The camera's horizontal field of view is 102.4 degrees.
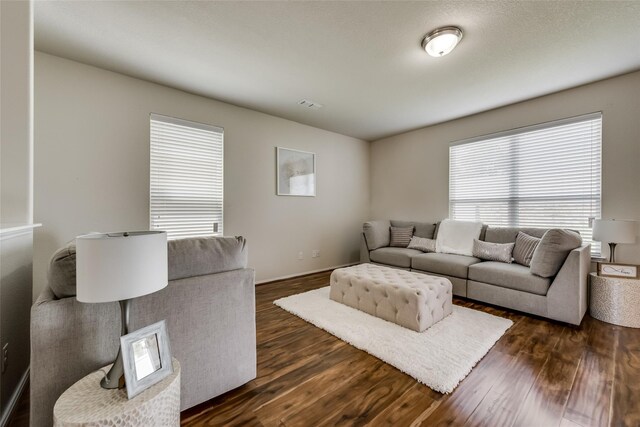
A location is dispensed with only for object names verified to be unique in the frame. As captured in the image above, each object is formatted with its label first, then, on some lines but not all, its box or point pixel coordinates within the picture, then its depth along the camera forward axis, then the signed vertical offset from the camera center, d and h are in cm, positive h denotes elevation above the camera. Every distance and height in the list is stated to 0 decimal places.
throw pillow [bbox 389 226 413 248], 446 -42
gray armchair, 108 -55
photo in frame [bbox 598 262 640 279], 250 -56
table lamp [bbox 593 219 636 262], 253 -18
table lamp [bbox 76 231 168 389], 93 -21
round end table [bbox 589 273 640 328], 243 -84
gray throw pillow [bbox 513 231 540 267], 302 -42
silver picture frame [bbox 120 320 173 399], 100 -61
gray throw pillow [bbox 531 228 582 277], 258 -37
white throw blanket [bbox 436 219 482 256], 373 -35
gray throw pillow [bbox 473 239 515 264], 324 -49
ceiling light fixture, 209 +145
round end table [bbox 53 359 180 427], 89 -71
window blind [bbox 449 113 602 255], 309 +51
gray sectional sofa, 247 -74
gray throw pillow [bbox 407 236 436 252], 407 -51
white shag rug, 179 -108
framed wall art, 419 +68
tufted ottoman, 234 -82
